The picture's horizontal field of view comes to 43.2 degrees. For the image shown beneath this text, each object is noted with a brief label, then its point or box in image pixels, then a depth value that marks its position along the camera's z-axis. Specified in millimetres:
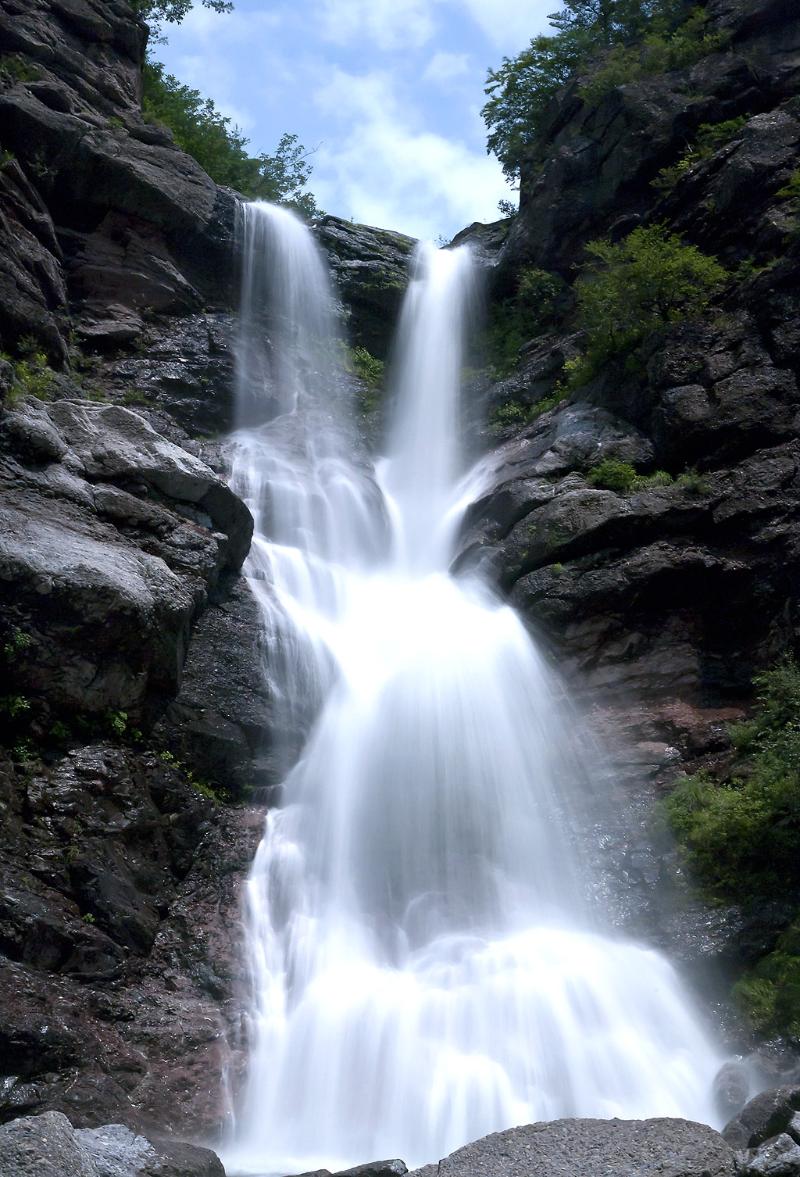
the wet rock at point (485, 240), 29297
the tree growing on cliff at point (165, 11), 30734
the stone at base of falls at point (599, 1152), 7418
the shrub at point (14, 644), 11766
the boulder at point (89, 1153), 6562
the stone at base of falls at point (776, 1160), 7023
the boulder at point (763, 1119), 8062
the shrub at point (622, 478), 17281
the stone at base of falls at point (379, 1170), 8000
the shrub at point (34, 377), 15314
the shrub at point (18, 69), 22359
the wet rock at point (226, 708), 13742
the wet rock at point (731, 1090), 9867
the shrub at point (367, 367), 25469
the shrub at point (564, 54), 28578
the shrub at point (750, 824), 12586
